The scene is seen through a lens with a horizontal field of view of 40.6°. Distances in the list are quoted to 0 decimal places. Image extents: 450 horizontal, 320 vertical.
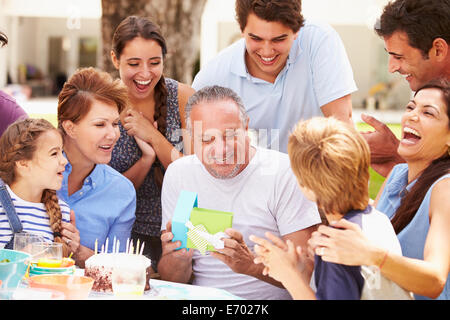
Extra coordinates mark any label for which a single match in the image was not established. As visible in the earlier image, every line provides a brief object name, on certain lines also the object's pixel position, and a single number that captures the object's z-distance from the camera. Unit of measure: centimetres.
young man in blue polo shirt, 356
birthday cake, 234
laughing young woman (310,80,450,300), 200
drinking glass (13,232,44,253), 247
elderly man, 286
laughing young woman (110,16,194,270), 358
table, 231
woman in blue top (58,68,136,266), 321
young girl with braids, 284
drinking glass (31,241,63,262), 244
